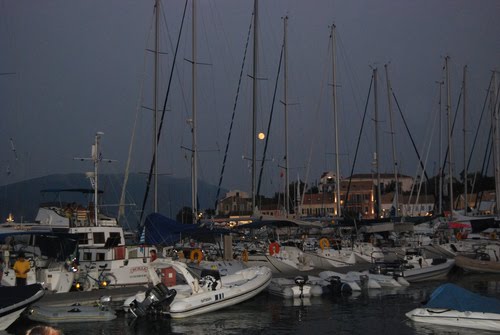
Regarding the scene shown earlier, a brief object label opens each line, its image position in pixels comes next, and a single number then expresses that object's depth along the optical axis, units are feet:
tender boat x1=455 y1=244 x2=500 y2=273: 128.06
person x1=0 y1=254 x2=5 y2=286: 76.06
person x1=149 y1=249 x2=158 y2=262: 89.06
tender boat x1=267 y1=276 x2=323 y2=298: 91.86
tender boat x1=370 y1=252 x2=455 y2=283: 108.68
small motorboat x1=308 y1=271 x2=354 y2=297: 95.14
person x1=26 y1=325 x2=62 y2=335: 17.63
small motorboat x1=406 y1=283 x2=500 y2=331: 67.92
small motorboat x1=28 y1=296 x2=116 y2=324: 71.26
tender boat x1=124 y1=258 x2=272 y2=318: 74.08
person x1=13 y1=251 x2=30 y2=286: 75.15
